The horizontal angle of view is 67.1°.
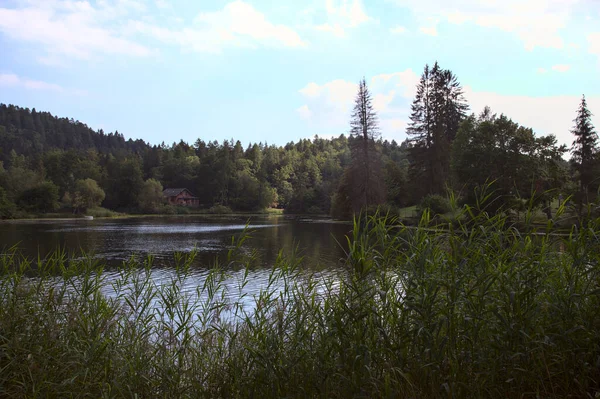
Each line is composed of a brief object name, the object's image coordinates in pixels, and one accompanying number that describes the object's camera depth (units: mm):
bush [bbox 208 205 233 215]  91312
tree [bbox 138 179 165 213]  84500
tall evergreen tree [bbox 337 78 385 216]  45344
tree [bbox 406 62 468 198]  45562
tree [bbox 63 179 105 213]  71812
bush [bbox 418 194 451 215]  32519
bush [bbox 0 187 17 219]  57412
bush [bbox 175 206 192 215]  87125
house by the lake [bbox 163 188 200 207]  98000
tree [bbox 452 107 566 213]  32344
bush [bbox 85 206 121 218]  71775
